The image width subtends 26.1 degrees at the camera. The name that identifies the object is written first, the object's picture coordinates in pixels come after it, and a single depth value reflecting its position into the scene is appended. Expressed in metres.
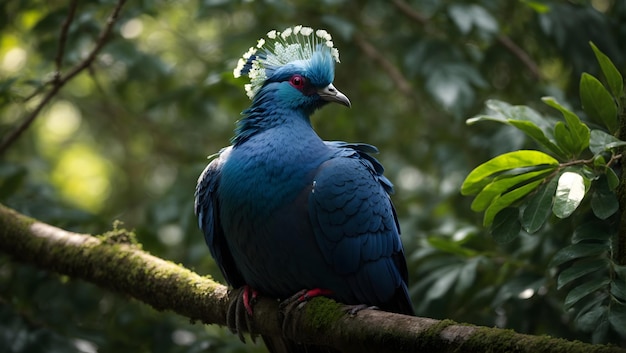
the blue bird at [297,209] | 6.56
